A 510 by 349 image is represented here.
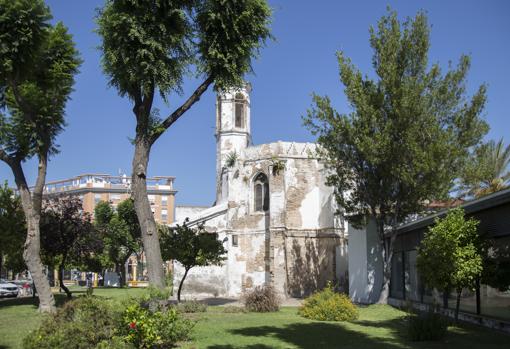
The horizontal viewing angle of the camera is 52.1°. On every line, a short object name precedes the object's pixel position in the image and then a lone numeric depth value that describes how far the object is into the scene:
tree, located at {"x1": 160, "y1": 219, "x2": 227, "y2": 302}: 25.22
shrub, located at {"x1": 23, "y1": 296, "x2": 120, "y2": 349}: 10.27
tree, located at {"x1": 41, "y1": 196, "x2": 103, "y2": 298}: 25.55
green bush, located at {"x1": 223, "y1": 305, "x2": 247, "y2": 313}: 21.33
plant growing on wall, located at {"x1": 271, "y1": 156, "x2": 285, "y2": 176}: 32.91
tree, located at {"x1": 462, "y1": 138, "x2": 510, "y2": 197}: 23.42
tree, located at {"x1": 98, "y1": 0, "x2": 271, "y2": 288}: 13.76
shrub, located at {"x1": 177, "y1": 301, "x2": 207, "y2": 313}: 21.18
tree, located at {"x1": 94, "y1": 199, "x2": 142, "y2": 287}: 49.03
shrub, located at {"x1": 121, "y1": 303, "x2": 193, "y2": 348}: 10.48
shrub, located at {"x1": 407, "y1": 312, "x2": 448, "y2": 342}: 12.54
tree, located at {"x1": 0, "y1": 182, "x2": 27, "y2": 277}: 25.34
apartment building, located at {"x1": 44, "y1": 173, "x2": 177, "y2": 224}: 99.06
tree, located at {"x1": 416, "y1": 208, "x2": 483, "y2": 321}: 13.64
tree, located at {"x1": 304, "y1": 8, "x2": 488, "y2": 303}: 22.06
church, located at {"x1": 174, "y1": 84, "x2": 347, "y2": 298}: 32.34
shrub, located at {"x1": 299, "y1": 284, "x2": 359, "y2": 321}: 18.03
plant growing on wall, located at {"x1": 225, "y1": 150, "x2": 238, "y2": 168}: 35.38
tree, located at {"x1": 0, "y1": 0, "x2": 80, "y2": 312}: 17.61
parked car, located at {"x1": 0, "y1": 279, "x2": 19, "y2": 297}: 34.23
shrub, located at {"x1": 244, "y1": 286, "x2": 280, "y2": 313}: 21.20
